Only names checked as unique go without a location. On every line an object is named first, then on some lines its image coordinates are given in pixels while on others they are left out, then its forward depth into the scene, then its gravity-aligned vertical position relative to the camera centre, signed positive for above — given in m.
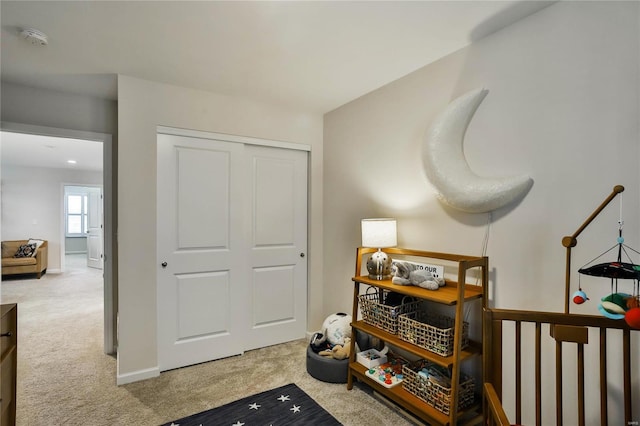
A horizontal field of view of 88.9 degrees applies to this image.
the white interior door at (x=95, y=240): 7.89 -0.63
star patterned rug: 2.04 -1.30
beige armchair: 6.20 -0.90
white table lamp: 2.34 -0.19
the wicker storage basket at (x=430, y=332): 1.83 -0.72
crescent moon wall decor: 1.86 +0.30
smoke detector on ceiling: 1.91 +1.08
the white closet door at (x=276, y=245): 3.16 -0.31
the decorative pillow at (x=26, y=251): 6.50 -0.73
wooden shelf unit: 1.73 -0.80
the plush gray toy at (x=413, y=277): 2.01 -0.41
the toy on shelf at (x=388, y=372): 2.13 -1.08
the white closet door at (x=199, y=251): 2.73 -0.32
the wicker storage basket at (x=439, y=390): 1.81 -1.03
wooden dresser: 1.40 -0.67
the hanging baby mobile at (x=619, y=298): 1.12 -0.32
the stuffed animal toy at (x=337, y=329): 2.72 -0.98
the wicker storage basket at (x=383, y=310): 2.18 -0.67
